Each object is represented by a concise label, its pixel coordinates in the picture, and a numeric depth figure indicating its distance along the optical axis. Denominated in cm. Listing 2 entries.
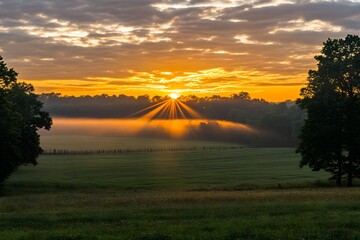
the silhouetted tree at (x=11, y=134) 5338
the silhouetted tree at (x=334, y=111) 4784
